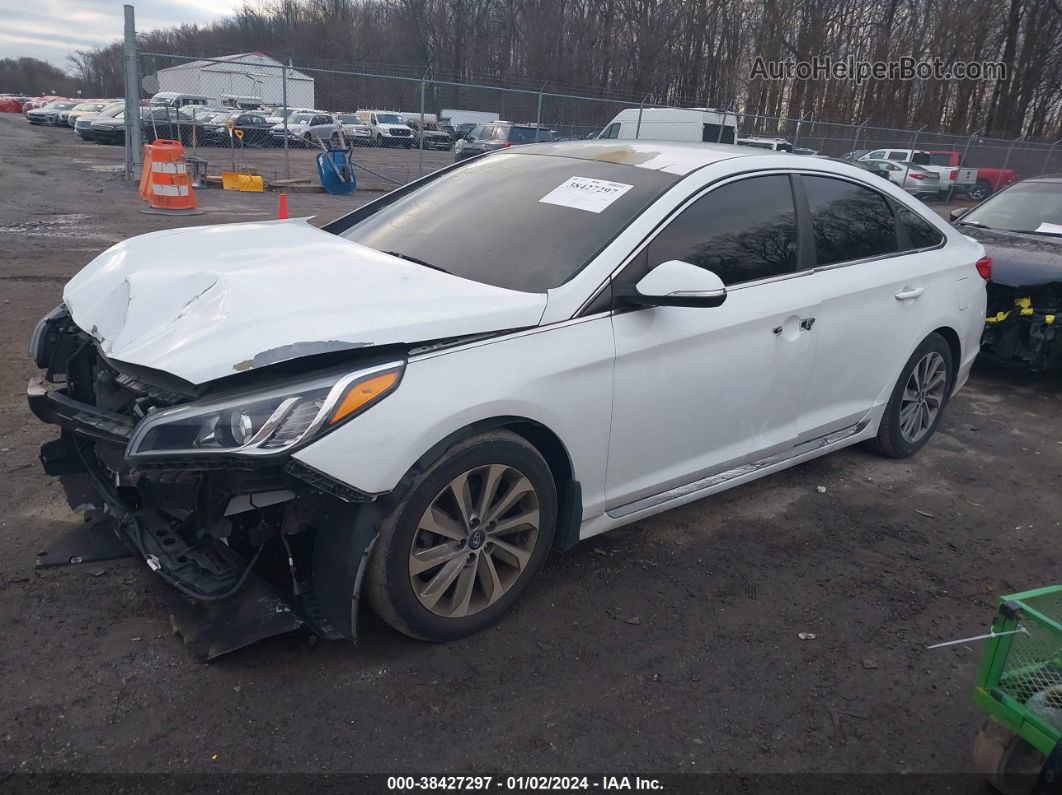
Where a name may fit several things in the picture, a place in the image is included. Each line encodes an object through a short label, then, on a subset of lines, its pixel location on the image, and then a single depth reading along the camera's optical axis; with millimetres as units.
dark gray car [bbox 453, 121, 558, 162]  23648
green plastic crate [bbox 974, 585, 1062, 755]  2098
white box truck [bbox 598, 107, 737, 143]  20328
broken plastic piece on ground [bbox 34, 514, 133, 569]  3104
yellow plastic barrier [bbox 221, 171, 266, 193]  16828
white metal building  43500
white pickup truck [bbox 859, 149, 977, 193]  24641
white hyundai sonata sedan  2467
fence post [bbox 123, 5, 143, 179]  14367
